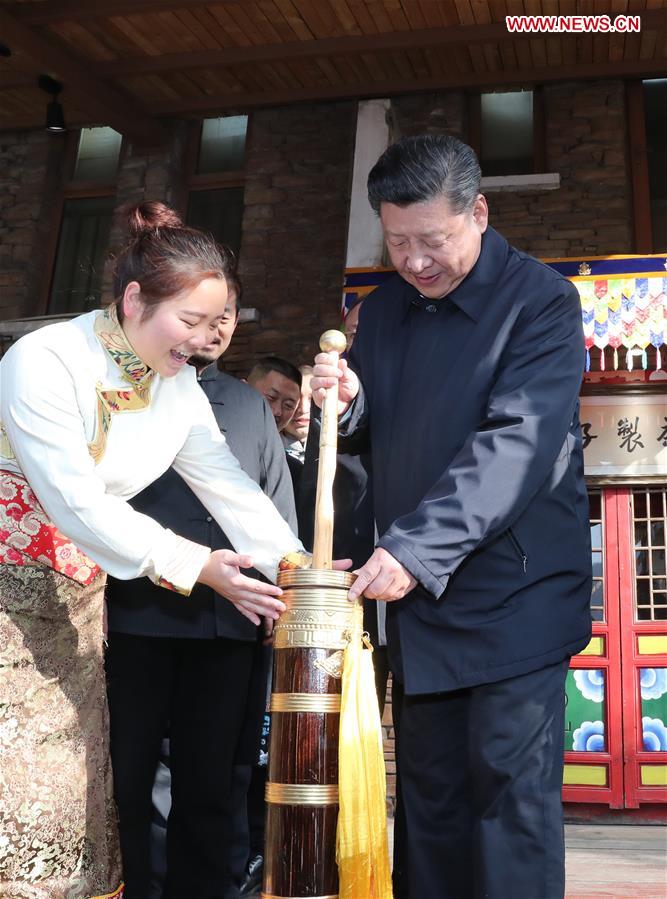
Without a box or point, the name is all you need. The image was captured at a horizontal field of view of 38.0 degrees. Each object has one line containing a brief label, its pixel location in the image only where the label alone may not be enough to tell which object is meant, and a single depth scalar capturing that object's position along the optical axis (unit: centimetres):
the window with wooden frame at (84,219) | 824
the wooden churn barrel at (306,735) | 168
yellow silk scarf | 166
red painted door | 625
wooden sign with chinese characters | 646
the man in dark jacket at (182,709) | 244
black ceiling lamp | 746
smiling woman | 191
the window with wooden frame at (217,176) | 808
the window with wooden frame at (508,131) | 754
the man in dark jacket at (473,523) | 178
